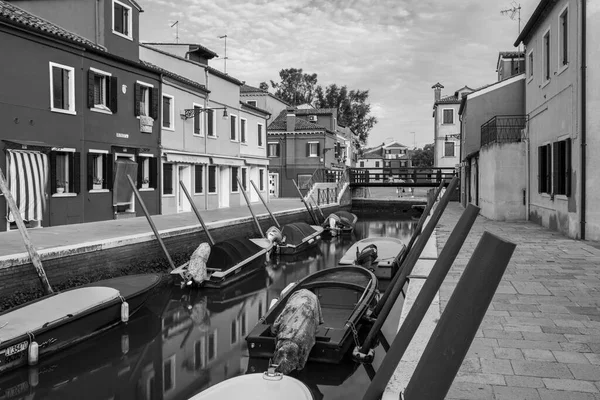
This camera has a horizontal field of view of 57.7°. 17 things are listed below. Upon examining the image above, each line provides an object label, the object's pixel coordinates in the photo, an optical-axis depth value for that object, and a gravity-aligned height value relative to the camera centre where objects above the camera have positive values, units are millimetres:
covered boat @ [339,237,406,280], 12352 -1702
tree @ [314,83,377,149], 54844 +8235
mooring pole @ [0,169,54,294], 8821 -1186
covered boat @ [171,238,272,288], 11969 -1791
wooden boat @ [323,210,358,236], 23312 -1652
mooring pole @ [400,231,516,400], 1674 -431
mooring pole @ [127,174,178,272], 12398 -1255
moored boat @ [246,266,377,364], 6602 -1763
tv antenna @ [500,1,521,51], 23948 +7750
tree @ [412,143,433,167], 78812 +4398
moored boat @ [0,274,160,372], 7035 -1864
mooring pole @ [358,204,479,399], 2316 -527
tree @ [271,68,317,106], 55531 +10372
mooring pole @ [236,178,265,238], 17739 -1266
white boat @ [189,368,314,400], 4395 -1666
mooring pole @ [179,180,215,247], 14391 -1186
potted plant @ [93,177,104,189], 16312 +156
